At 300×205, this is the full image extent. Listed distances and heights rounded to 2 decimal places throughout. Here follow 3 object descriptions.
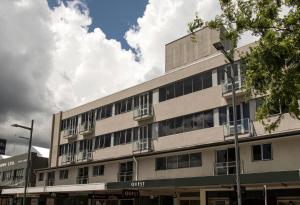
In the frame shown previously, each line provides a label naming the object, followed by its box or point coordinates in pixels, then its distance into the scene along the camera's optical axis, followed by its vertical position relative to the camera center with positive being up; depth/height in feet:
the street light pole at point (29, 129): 66.31 +9.85
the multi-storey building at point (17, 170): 134.70 +2.58
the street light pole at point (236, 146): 41.52 +4.46
